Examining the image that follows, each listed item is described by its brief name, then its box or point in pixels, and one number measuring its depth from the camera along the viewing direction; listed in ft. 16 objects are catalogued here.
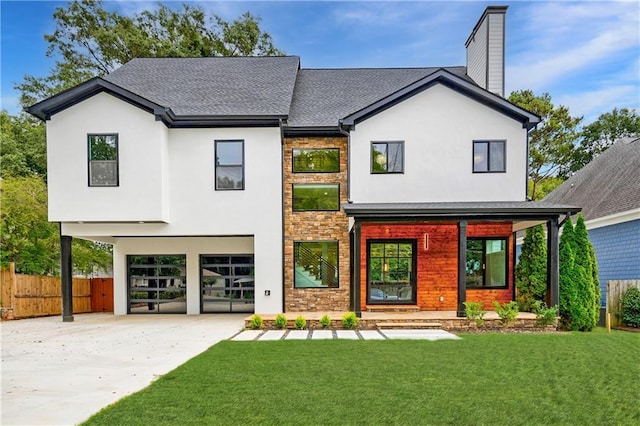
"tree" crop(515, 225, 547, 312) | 38.01
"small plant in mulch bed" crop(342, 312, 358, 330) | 34.06
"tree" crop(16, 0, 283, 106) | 71.22
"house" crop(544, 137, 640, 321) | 43.55
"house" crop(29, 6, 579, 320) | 38.91
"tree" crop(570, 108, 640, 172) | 95.14
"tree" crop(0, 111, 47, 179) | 66.59
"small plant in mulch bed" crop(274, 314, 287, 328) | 34.42
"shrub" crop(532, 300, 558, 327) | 33.14
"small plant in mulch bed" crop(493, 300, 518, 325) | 33.65
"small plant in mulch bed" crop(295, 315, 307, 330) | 34.04
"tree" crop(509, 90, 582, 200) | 74.43
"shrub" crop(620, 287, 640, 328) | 35.81
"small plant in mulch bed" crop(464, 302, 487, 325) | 33.60
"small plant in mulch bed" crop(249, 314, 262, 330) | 34.53
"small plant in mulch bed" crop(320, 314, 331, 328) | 34.22
